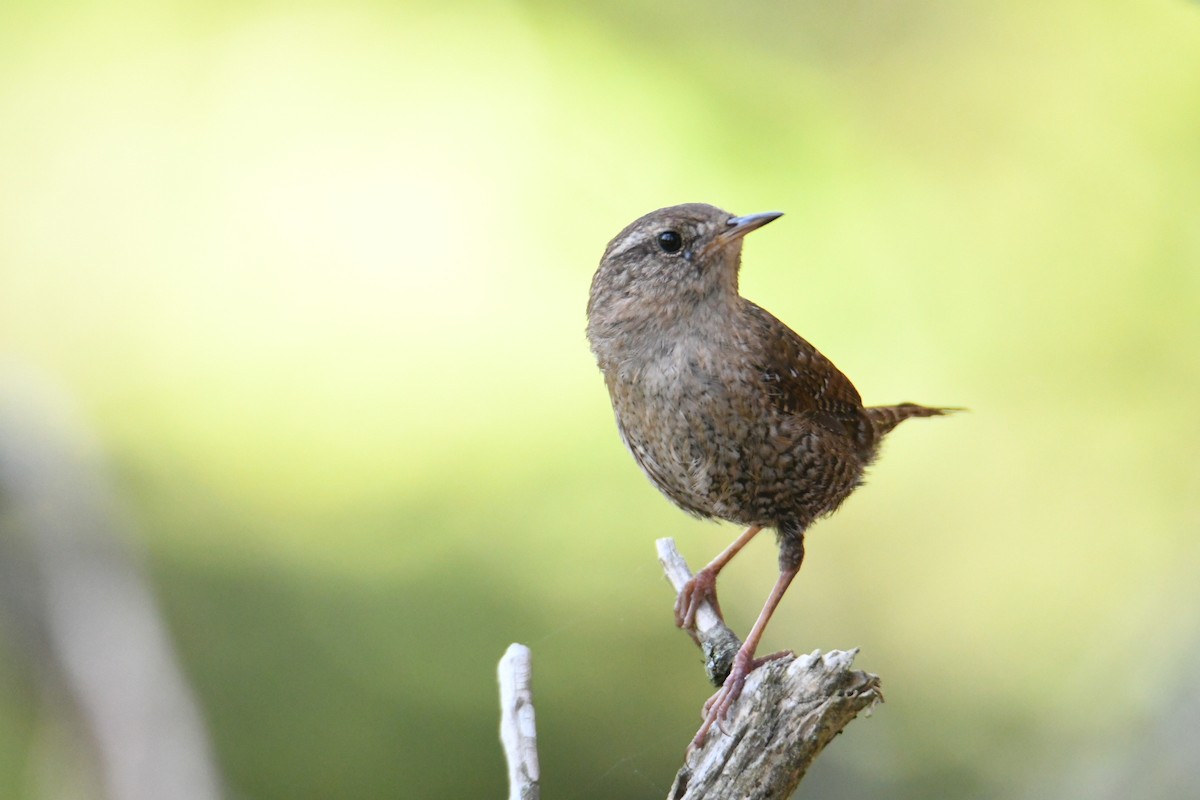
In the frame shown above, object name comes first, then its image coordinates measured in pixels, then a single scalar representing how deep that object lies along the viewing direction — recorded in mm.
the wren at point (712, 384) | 5422
